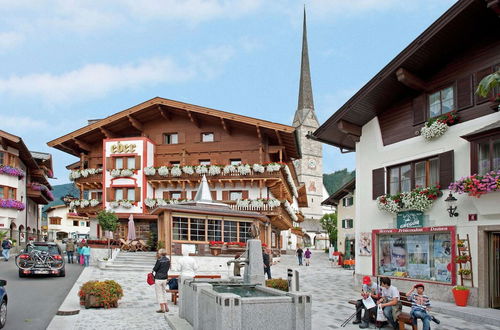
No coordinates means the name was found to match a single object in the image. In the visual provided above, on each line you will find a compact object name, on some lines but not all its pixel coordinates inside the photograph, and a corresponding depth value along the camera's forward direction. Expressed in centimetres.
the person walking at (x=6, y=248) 3250
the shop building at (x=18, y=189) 4153
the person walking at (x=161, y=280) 1391
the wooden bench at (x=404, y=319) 1106
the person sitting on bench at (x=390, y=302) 1162
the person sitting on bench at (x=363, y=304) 1215
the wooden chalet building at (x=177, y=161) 3903
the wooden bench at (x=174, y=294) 1541
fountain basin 856
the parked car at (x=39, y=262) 2220
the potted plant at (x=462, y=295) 1475
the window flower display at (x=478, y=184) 1355
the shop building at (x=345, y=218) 4281
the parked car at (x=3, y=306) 1130
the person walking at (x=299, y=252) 3740
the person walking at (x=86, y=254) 3040
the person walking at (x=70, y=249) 3306
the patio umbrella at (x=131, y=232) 3306
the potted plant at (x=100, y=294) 1440
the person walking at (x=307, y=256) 3800
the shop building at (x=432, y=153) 1470
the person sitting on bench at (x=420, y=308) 1082
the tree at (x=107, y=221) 3444
